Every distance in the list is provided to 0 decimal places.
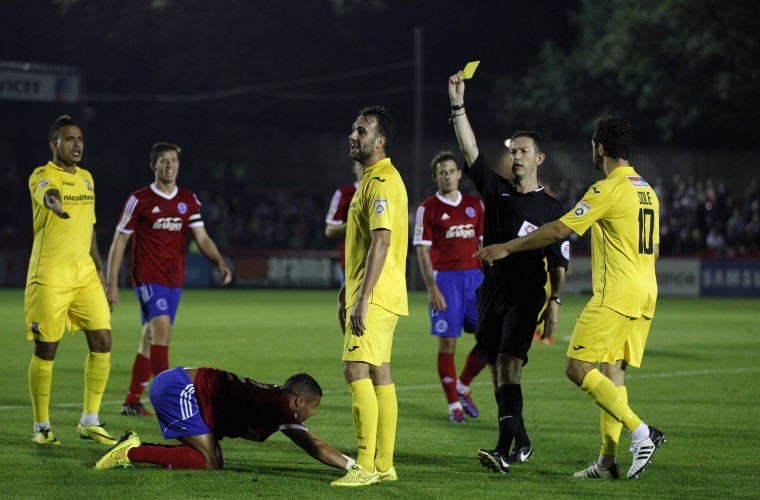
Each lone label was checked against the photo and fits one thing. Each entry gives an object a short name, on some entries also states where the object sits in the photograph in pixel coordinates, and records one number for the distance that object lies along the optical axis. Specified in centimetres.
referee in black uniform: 1747
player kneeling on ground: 1620
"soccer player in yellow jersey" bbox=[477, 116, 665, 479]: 1606
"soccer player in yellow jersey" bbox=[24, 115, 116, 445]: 1920
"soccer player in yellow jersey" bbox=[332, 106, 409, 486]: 1558
